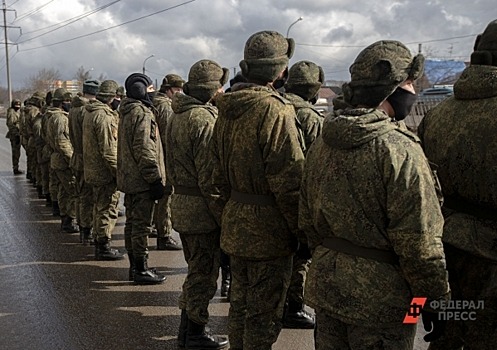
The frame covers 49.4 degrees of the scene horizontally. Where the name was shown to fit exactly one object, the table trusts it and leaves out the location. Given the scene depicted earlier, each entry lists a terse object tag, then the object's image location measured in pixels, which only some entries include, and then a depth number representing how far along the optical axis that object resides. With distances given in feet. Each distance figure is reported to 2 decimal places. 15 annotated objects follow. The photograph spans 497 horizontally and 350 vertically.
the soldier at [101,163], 21.43
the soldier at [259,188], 10.74
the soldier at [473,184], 9.71
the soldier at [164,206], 23.11
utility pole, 157.73
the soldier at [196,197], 13.96
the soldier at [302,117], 14.84
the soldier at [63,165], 27.58
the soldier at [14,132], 47.42
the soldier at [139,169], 18.13
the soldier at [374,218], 7.71
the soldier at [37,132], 35.17
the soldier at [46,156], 31.22
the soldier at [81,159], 23.56
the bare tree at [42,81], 287.16
